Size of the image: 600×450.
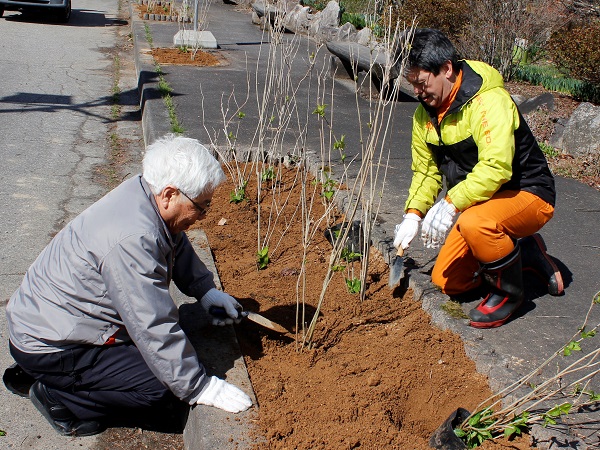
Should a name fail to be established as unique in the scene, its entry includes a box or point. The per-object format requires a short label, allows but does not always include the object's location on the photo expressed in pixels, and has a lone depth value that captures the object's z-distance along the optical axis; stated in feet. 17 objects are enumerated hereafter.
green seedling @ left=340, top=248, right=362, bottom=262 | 11.95
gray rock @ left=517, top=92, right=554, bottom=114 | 26.20
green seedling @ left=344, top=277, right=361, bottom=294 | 11.87
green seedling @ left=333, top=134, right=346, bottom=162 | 10.93
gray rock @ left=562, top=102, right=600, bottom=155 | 21.39
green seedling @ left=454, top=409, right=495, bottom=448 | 8.31
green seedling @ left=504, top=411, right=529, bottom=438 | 7.97
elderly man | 8.31
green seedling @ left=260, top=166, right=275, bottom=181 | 16.47
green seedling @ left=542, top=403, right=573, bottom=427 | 7.41
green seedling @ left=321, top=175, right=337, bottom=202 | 12.00
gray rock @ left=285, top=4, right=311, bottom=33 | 45.23
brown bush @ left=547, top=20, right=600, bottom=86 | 27.02
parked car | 45.24
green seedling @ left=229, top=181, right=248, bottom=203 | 15.76
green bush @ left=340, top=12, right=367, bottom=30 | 43.78
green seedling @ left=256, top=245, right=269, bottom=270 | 12.75
